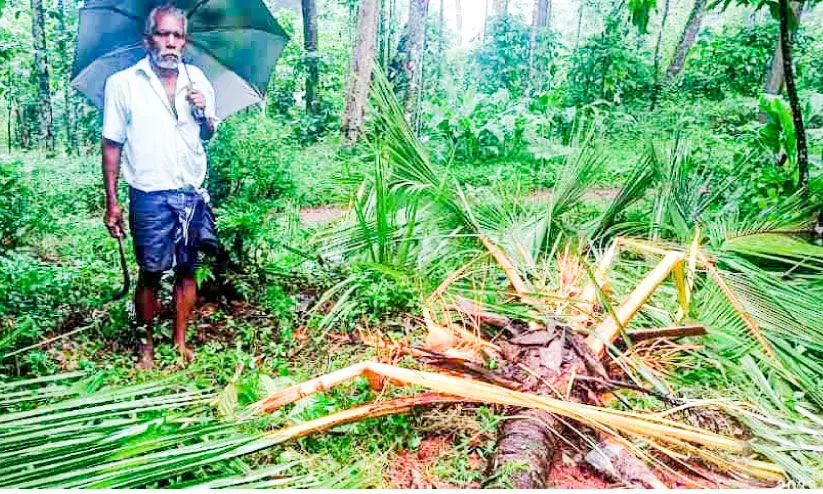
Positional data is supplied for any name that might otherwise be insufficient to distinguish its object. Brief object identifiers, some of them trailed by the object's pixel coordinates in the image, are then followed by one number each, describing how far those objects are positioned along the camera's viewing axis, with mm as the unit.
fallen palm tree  2135
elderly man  2357
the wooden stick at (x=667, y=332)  2227
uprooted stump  1693
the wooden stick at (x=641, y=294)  2270
